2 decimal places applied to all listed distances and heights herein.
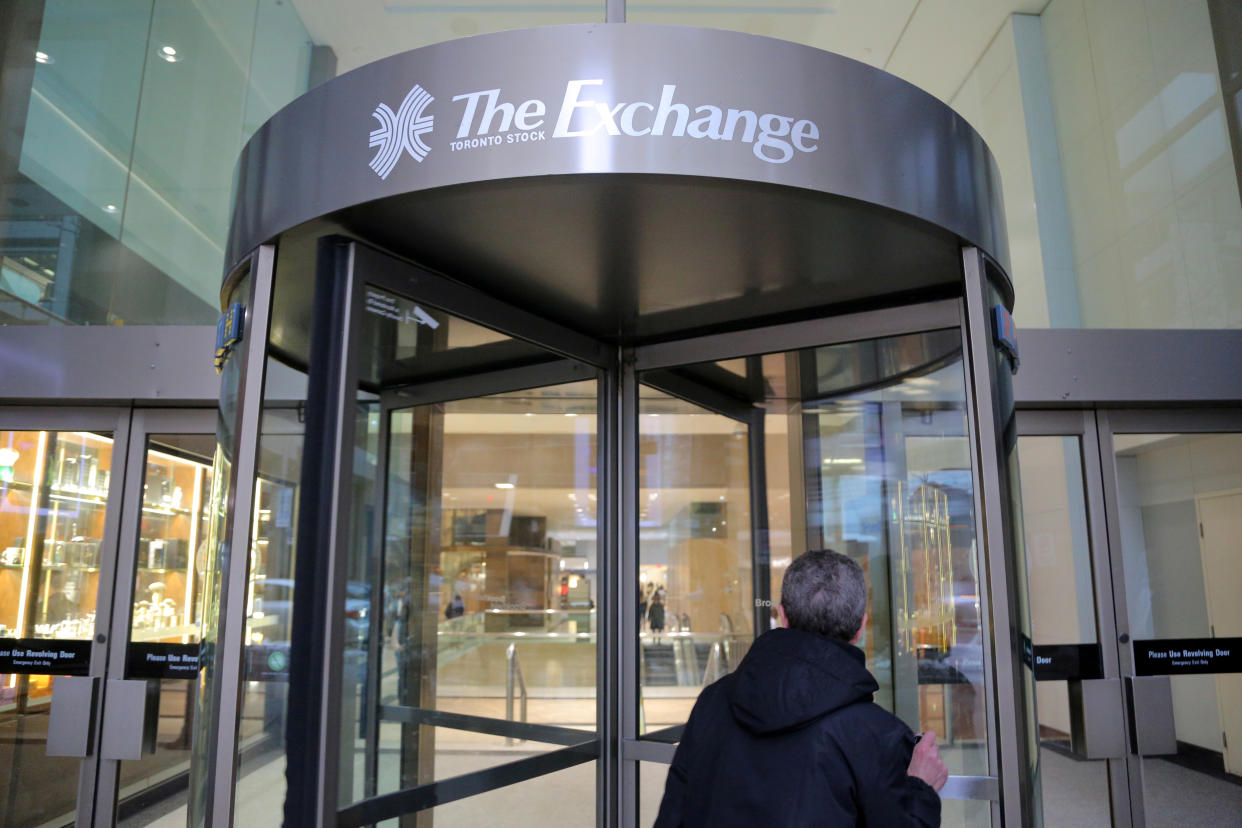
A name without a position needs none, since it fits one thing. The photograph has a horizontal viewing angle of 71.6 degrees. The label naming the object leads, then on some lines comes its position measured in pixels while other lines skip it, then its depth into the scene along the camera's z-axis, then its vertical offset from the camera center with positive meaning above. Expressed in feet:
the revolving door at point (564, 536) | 6.77 +0.35
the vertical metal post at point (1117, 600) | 13.12 -0.53
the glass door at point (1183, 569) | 13.65 -0.06
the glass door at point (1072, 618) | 13.25 -0.93
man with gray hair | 4.58 -0.96
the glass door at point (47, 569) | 13.46 +0.03
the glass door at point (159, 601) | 13.21 -0.51
